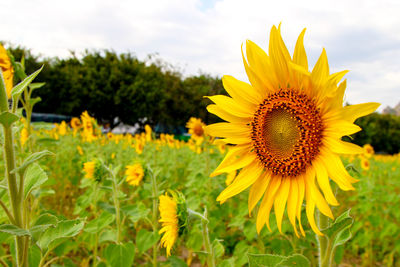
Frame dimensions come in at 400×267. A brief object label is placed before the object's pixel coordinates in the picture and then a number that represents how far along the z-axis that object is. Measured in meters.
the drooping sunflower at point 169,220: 1.27
